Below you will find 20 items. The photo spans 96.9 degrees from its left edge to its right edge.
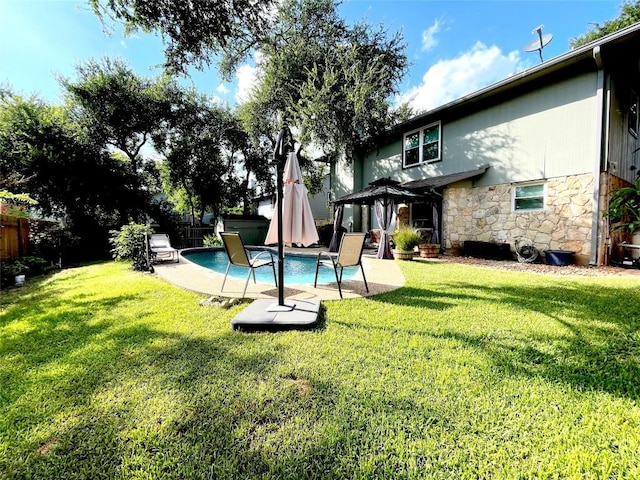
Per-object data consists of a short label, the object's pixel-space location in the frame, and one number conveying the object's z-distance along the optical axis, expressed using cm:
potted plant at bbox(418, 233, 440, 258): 1032
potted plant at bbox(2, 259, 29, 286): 721
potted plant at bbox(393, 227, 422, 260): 972
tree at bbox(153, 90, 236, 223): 1697
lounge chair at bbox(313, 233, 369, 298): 517
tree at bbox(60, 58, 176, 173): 1417
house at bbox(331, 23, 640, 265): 803
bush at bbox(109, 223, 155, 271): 835
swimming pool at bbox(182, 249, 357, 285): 768
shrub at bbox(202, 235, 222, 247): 1688
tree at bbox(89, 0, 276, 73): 509
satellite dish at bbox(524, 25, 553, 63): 1046
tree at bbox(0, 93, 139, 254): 1155
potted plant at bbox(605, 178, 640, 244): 770
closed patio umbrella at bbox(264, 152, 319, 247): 458
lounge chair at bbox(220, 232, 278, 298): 502
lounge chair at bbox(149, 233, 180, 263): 922
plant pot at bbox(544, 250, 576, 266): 835
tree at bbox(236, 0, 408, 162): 1315
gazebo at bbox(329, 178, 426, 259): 996
